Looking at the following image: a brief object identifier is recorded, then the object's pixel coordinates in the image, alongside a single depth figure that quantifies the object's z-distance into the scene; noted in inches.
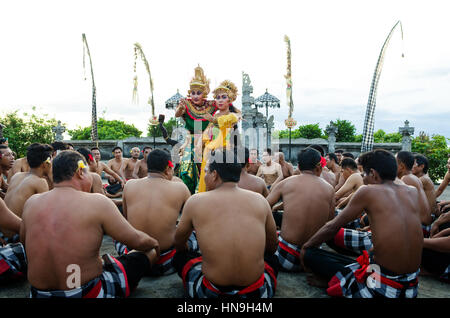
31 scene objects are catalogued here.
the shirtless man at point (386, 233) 97.4
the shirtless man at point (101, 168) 320.8
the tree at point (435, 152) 605.1
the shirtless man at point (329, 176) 242.4
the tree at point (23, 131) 1008.6
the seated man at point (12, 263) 120.1
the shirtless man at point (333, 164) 314.1
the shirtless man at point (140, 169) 315.9
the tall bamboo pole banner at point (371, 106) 591.8
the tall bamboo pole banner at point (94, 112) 630.8
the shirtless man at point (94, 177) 182.1
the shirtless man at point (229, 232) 90.1
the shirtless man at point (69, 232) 82.9
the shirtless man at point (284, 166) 324.8
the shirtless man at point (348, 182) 217.8
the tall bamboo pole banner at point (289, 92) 301.0
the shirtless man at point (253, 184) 167.8
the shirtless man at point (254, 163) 327.6
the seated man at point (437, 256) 120.6
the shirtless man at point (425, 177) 191.0
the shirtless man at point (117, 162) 366.3
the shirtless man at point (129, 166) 360.2
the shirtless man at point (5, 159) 205.5
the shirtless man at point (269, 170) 334.0
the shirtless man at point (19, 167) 224.8
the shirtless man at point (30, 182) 140.5
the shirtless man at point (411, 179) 149.8
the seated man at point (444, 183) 232.7
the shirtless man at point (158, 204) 124.3
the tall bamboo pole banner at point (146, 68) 292.5
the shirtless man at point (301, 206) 132.3
